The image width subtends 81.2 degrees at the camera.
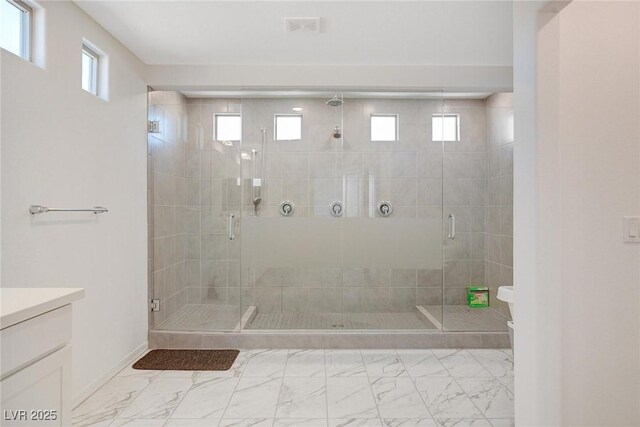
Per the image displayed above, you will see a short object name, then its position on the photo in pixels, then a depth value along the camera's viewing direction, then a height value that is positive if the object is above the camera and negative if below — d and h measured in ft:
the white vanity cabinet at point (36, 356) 3.05 -1.26
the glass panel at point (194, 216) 11.42 -0.02
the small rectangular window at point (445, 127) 11.31 +2.73
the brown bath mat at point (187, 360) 9.50 -3.86
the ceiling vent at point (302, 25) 8.13 +4.25
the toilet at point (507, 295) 7.03 -1.53
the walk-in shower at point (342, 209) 11.02 +0.19
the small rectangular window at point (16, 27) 6.25 +3.27
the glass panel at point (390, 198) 11.02 +0.51
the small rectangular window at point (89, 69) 8.42 +3.37
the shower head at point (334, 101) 10.88 +3.34
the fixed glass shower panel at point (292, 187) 10.96 +0.84
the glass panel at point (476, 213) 11.59 +0.08
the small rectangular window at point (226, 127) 12.22 +2.92
